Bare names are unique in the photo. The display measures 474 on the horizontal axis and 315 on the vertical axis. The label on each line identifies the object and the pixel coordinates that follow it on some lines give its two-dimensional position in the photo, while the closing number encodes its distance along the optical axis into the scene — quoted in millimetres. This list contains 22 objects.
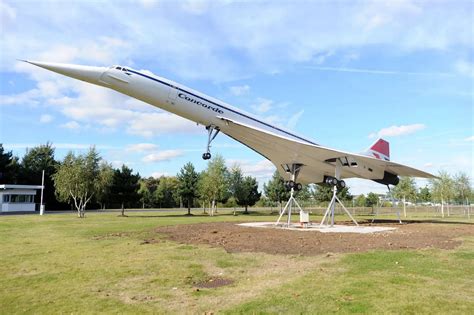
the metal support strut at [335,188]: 18622
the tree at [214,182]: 44500
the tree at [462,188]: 42938
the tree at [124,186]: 42656
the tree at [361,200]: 58869
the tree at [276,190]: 46469
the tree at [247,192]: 49281
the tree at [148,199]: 70288
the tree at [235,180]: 48875
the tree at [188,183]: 46531
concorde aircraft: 13875
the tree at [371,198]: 62562
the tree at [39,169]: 57675
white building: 45156
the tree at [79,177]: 35188
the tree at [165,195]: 73625
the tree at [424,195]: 59297
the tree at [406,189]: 40656
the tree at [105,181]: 37750
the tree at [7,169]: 55562
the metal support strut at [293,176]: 19406
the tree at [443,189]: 41281
